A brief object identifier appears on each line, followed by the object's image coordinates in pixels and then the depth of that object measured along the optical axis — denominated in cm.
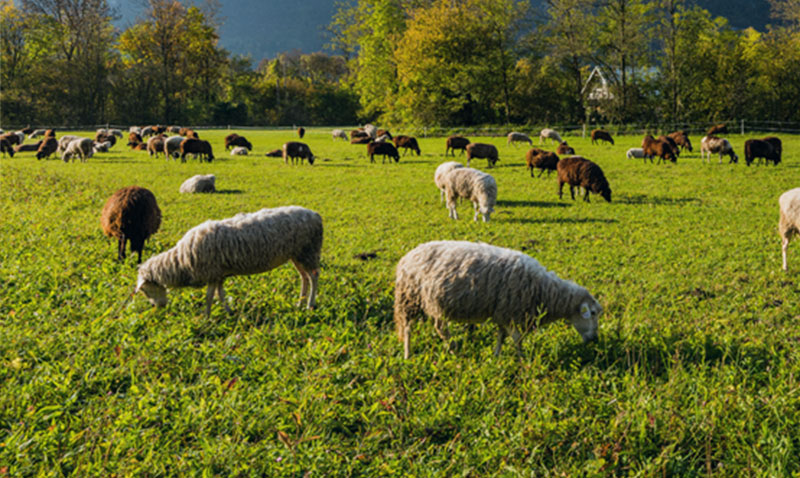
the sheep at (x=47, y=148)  2683
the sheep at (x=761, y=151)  2214
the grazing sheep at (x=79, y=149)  2522
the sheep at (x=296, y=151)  2642
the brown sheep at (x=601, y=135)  3430
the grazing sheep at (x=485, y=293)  487
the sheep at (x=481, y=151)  2438
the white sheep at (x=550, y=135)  3634
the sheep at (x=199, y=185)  1664
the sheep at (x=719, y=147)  2328
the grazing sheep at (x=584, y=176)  1509
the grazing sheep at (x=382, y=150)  2677
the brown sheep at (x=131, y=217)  815
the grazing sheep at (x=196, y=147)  2647
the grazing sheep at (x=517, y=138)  3466
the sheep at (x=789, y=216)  812
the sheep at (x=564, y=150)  2740
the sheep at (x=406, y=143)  3050
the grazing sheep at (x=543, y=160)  2047
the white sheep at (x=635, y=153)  2645
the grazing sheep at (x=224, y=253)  589
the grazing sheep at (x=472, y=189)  1265
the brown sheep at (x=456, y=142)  2967
